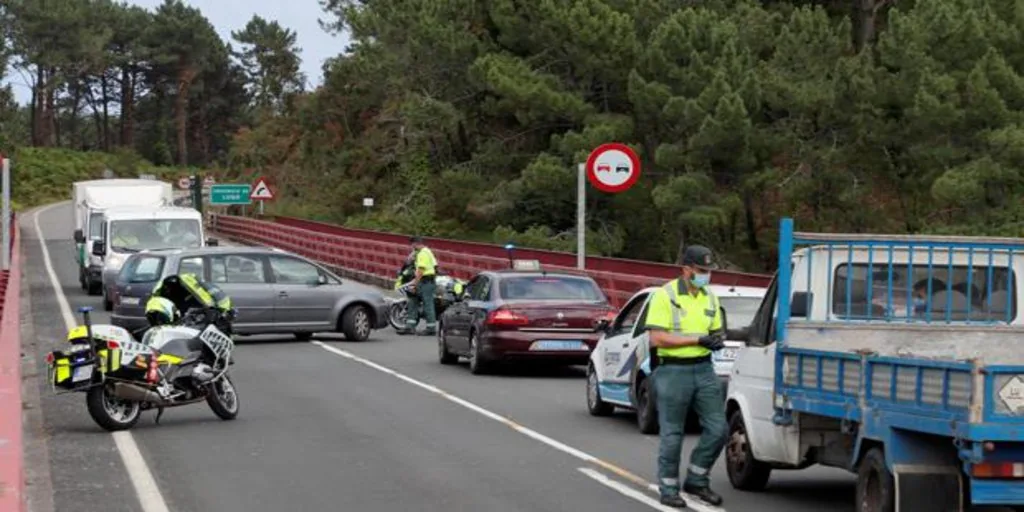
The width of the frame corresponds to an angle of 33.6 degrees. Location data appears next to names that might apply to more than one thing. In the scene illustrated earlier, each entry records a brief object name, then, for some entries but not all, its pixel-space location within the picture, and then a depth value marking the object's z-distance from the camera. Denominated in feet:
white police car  49.96
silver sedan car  85.56
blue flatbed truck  29.07
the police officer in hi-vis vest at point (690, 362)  36.29
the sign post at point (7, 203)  121.60
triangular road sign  200.95
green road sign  239.91
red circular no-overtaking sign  85.20
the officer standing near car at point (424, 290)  95.91
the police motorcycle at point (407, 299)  98.27
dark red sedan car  68.95
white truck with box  133.59
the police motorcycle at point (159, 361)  48.60
